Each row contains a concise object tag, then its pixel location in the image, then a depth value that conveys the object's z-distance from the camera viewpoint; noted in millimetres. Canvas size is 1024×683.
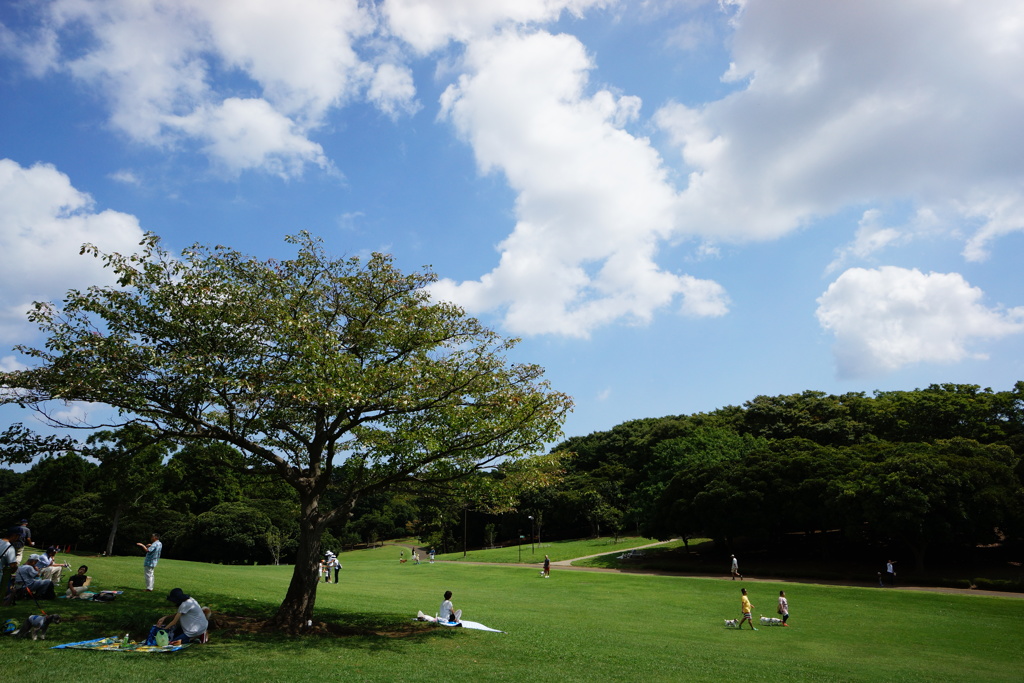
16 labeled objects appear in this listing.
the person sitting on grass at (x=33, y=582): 14383
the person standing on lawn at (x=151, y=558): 18531
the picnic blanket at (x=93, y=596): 16062
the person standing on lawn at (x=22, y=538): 14992
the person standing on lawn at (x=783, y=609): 23812
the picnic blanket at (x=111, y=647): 11827
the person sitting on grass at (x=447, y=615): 17806
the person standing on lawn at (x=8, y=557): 13500
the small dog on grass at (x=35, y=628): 12062
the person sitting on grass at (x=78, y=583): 16109
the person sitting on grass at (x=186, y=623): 12742
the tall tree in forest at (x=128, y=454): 14844
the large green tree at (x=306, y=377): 13328
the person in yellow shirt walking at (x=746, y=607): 22391
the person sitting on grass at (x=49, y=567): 15453
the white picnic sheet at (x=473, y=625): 17781
